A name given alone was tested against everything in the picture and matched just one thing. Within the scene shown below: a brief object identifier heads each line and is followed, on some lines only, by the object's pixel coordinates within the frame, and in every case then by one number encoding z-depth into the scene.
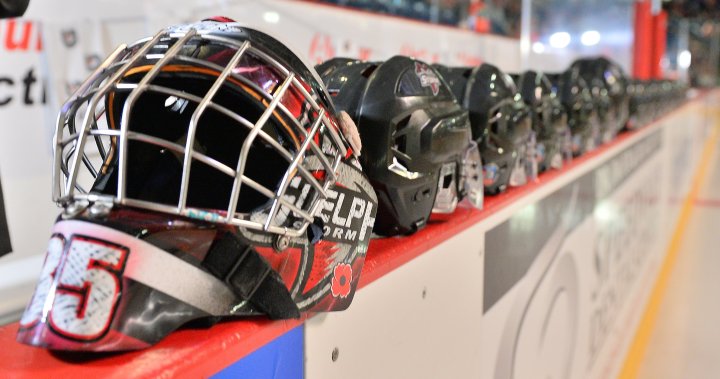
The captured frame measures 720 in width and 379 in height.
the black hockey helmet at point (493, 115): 1.28
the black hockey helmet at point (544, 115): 1.60
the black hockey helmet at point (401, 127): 0.93
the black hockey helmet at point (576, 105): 1.94
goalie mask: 0.53
